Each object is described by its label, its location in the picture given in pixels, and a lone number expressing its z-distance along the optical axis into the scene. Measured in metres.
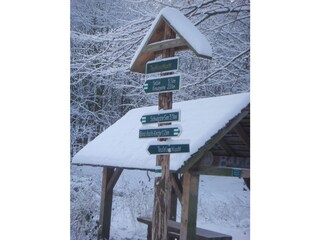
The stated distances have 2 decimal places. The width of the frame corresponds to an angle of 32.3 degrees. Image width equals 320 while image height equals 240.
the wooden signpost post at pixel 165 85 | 4.55
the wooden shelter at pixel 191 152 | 4.82
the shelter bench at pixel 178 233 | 5.04
